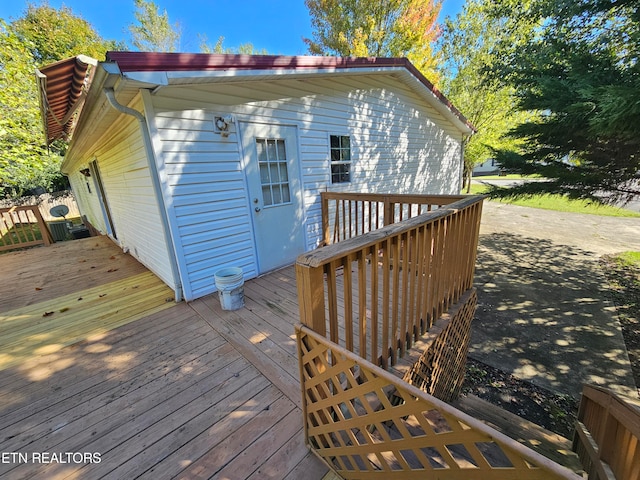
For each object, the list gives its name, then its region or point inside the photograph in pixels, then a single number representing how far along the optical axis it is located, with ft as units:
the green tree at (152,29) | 50.39
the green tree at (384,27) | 35.94
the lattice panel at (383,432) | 2.37
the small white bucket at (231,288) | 9.26
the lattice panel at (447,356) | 6.86
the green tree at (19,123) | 28.04
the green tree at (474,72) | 32.96
